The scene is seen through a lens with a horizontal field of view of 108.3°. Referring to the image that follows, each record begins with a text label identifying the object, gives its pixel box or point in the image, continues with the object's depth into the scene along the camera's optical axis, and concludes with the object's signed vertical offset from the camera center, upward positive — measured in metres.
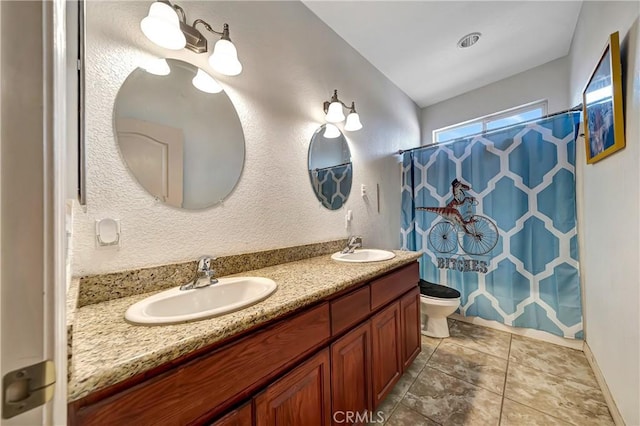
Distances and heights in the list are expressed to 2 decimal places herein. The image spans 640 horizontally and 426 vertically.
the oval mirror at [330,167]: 1.67 +0.38
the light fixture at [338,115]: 1.70 +0.76
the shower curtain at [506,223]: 1.81 -0.10
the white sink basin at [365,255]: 1.55 -0.29
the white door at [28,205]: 0.25 +0.02
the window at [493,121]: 2.38 +1.04
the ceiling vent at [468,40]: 1.92 +1.47
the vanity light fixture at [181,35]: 0.93 +0.79
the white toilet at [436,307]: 1.85 -0.77
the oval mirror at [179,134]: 0.94 +0.38
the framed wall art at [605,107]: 1.02 +0.52
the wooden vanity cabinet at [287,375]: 0.50 -0.47
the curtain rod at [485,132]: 1.68 +0.73
